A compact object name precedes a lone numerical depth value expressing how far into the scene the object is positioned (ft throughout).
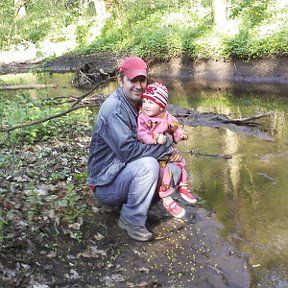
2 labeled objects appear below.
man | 13.66
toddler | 13.92
